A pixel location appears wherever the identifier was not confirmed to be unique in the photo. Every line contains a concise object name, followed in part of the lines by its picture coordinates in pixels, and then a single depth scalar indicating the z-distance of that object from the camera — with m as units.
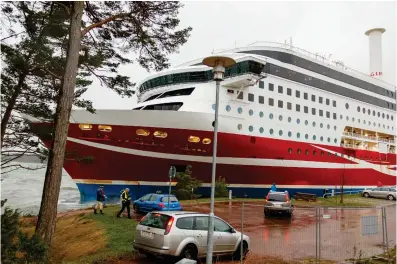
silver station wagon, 7.73
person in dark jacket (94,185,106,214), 15.32
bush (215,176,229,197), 22.73
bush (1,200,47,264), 5.85
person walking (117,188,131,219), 14.27
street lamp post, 6.70
